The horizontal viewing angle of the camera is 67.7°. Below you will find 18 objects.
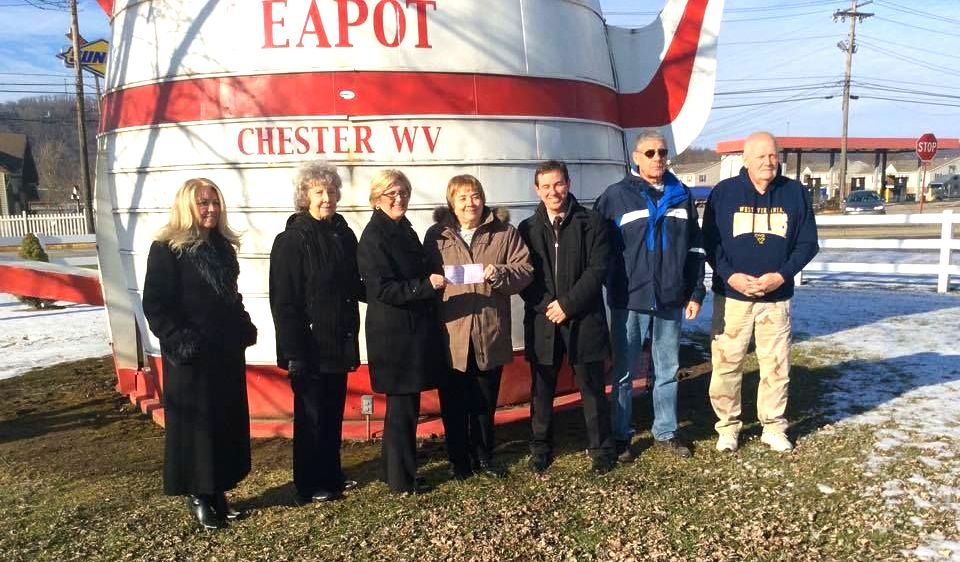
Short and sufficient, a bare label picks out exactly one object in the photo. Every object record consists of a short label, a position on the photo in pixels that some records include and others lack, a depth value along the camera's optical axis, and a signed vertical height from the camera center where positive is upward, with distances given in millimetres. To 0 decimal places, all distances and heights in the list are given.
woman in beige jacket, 4016 -438
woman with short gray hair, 3740 -558
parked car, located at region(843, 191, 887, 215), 38344 -628
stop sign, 18094 +1157
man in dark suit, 4133 -555
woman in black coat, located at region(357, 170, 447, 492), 3799 -571
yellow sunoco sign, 12736 +3944
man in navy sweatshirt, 4391 -456
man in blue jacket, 4352 -463
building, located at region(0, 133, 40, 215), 44812 +2728
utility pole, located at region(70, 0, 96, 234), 29291 +3918
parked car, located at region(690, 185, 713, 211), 34591 +225
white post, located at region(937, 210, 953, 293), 10969 -957
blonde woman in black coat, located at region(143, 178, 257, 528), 3514 -678
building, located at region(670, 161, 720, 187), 81625 +2701
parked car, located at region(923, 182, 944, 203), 59675 -25
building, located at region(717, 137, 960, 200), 46844 +2817
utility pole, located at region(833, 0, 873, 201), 44297 +9601
